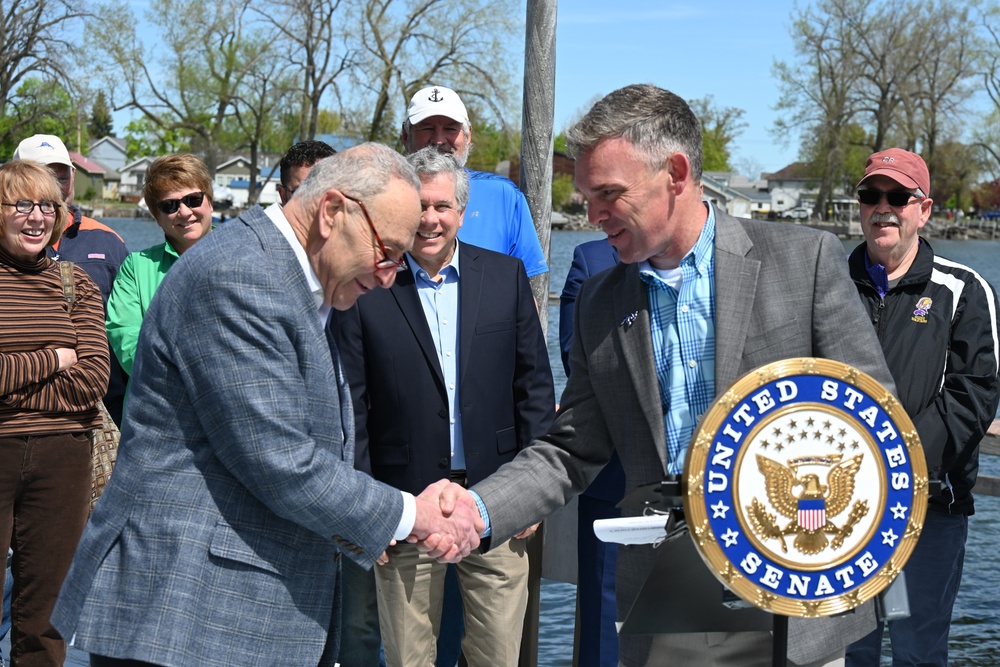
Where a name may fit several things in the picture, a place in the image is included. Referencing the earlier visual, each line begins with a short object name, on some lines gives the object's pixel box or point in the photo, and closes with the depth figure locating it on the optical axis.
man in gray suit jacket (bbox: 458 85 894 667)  2.67
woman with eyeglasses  4.38
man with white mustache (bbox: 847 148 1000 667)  3.96
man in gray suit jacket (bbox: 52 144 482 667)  2.49
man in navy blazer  4.00
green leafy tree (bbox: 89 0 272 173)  41.41
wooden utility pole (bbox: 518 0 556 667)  5.51
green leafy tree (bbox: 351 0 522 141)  35.62
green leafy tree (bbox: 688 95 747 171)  90.44
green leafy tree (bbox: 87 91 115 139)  40.25
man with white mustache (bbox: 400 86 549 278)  4.92
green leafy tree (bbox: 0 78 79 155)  40.75
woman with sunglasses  4.88
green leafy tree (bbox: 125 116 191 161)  118.48
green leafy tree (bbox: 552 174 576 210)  90.00
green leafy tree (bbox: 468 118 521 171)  34.47
